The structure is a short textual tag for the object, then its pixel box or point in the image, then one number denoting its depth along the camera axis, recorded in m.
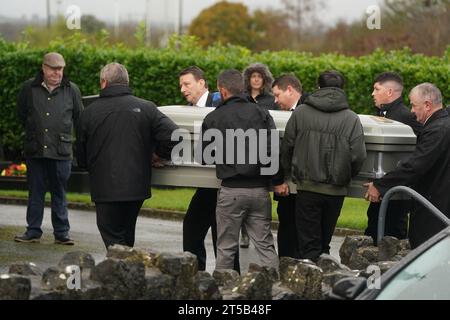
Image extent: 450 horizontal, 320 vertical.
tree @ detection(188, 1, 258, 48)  69.12
